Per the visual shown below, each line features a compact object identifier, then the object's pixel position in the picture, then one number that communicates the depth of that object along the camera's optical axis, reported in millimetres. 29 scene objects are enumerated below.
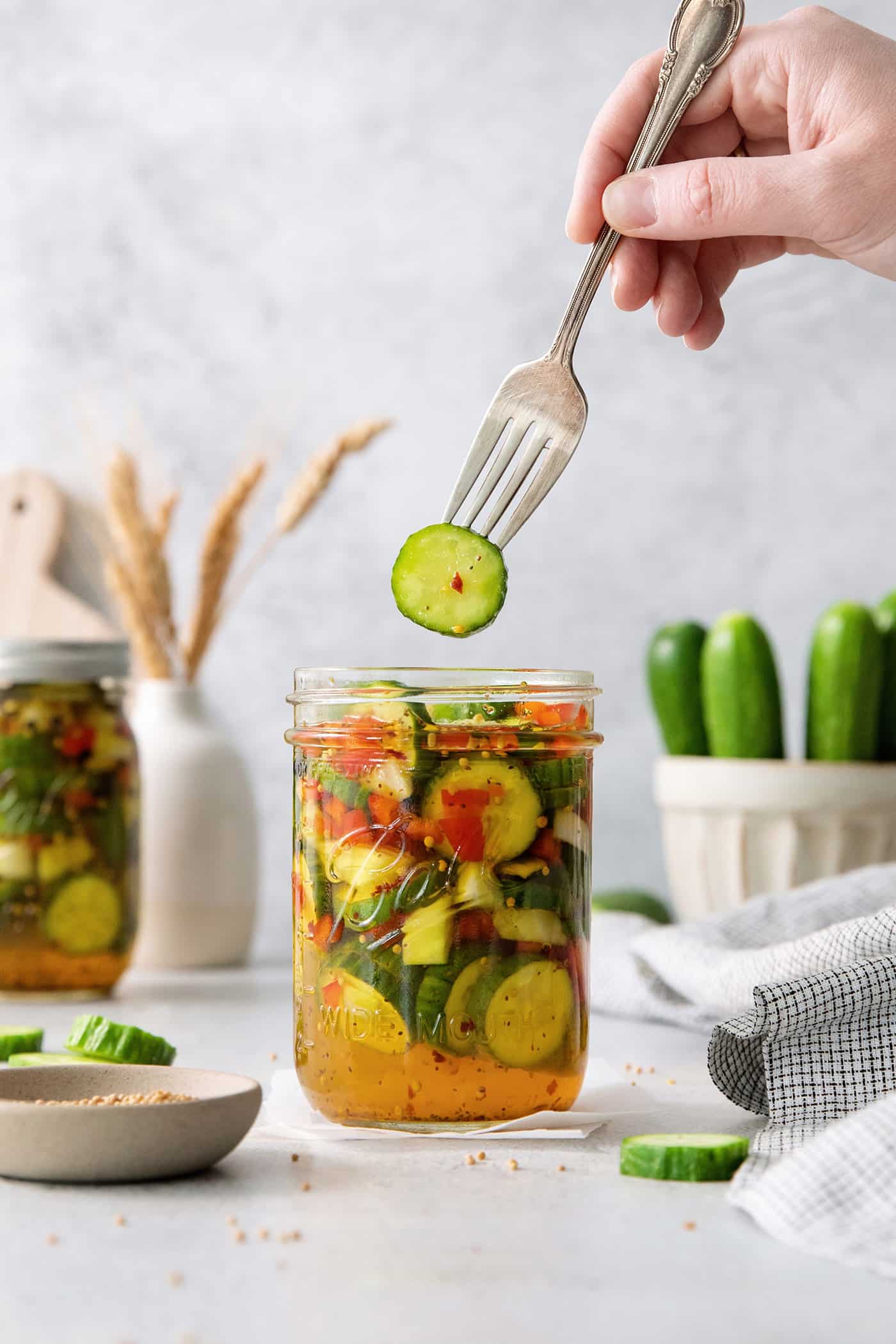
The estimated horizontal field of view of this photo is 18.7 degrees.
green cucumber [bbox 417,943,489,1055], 680
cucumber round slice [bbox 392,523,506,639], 708
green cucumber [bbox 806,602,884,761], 1022
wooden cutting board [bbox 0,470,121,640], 1235
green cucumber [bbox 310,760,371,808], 697
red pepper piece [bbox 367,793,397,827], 690
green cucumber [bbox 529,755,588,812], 697
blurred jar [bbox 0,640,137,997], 940
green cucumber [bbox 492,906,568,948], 685
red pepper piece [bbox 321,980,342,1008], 695
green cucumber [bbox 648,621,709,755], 1066
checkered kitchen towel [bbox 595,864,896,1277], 625
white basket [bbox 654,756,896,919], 1027
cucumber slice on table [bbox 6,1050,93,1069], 723
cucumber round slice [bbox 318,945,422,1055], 682
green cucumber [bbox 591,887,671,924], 1059
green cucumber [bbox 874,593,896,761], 1047
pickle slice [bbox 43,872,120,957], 944
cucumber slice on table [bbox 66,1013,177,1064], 731
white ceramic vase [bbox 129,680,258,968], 1081
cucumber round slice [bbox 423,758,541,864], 685
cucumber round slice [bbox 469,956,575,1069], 682
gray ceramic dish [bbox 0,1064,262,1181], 642
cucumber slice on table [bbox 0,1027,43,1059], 781
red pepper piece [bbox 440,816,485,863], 684
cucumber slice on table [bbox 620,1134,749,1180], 671
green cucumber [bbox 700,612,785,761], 1033
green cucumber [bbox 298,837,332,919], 701
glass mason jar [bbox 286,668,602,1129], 683
